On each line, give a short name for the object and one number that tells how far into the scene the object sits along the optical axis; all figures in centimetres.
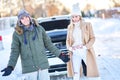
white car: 918
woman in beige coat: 718
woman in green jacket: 562
